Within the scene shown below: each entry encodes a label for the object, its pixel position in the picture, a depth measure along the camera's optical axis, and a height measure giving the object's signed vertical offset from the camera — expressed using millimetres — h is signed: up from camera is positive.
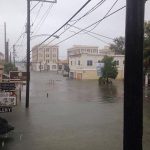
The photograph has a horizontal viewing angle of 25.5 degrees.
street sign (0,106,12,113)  14712 -1902
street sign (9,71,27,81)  29891 -851
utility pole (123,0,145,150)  3740 -88
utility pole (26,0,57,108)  27806 +1598
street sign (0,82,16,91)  20209 -1206
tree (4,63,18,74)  54531 -80
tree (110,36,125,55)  107025 +7338
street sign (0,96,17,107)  16847 -1762
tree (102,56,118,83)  65125 -376
